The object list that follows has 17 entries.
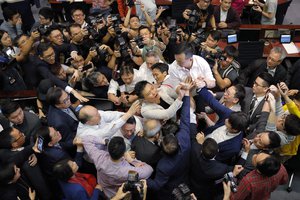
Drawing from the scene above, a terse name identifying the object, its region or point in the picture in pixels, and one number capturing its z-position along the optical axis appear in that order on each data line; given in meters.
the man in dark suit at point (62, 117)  2.83
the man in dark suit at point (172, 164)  2.40
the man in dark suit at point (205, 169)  2.36
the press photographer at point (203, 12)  4.32
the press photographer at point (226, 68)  3.39
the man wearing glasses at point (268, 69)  3.41
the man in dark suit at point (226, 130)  2.54
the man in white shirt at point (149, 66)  3.35
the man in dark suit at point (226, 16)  4.55
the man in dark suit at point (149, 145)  2.56
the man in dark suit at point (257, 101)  3.02
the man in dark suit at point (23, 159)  2.51
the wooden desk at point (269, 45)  4.19
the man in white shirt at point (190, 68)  3.08
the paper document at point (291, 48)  4.23
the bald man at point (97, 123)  2.67
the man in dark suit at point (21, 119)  2.79
